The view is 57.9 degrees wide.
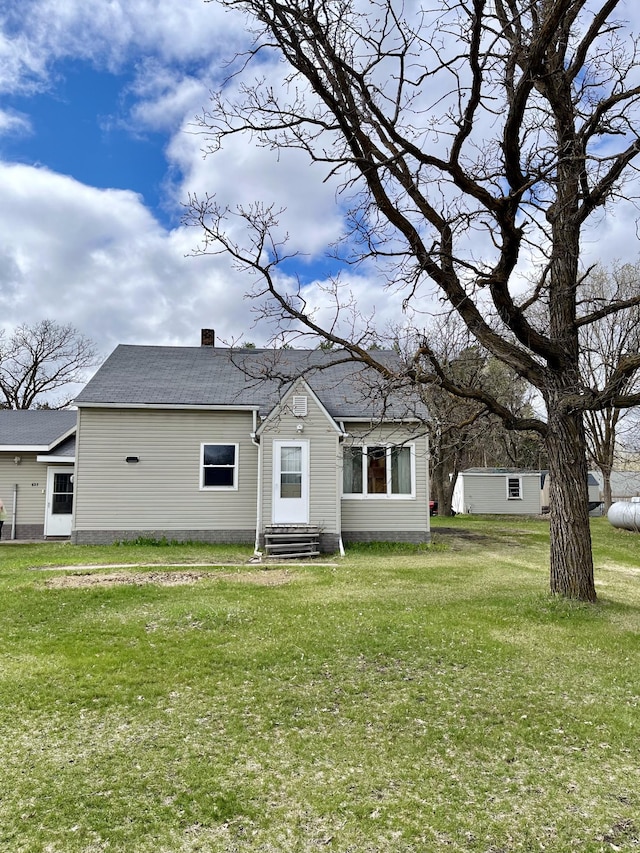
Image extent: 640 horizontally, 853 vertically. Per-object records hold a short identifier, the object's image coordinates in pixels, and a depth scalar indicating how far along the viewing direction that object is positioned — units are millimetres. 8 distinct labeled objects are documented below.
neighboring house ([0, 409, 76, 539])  17281
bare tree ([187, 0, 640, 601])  7398
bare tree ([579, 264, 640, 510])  24656
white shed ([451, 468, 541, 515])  36094
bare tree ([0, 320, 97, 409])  35938
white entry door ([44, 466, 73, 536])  17266
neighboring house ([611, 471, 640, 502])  44119
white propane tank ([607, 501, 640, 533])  21922
